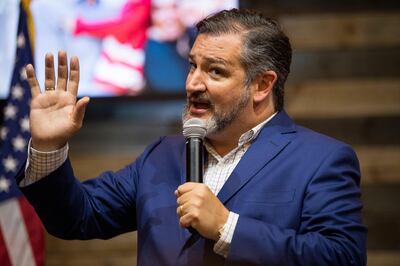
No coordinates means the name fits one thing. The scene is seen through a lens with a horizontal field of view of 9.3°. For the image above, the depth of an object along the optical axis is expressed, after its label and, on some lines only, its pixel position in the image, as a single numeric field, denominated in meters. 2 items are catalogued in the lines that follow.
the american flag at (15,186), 5.71
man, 4.81
